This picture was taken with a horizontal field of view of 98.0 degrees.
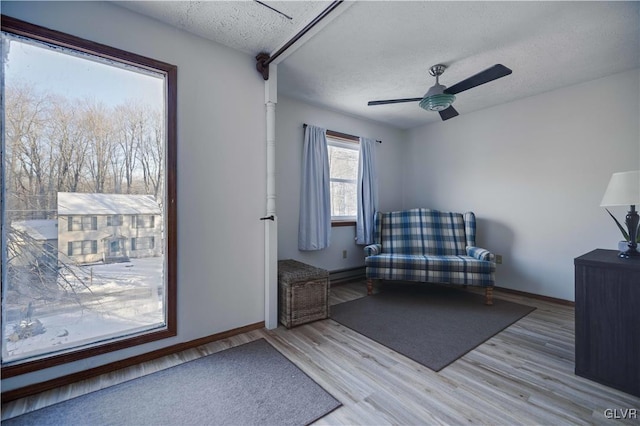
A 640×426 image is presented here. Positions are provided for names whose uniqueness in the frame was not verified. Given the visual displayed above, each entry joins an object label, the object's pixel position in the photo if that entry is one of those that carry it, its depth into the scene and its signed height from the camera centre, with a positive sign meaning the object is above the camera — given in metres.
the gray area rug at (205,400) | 1.41 -1.02
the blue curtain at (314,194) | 3.47 +0.28
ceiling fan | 2.05 +1.05
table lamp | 1.75 +0.12
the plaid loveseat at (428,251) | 3.10 -0.45
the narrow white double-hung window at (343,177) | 3.96 +0.57
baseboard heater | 3.90 -0.85
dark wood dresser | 1.60 -0.64
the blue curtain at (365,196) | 4.02 +0.30
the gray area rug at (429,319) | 2.12 -0.99
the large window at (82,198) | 1.61 +0.13
